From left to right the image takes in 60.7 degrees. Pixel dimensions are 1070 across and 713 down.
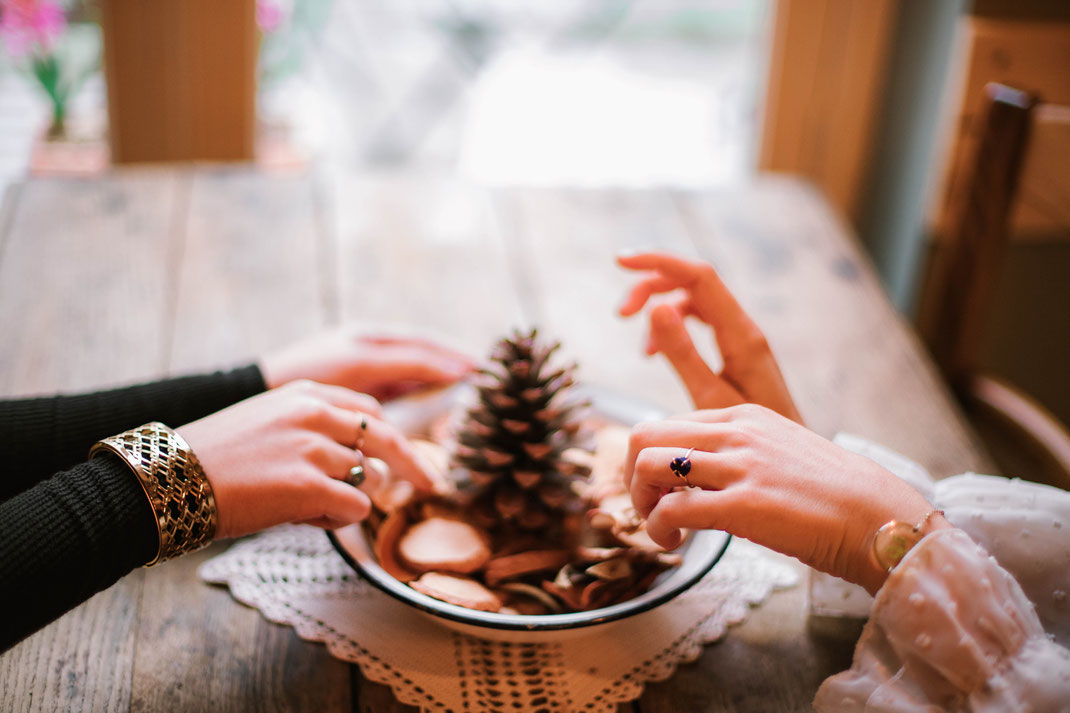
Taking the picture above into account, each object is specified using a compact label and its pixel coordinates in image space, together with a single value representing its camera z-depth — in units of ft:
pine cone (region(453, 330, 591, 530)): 2.16
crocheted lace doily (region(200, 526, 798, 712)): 1.94
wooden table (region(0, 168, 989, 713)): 2.00
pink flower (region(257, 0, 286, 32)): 5.49
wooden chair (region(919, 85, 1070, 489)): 3.26
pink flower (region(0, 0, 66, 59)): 5.17
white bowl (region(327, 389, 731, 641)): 1.82
